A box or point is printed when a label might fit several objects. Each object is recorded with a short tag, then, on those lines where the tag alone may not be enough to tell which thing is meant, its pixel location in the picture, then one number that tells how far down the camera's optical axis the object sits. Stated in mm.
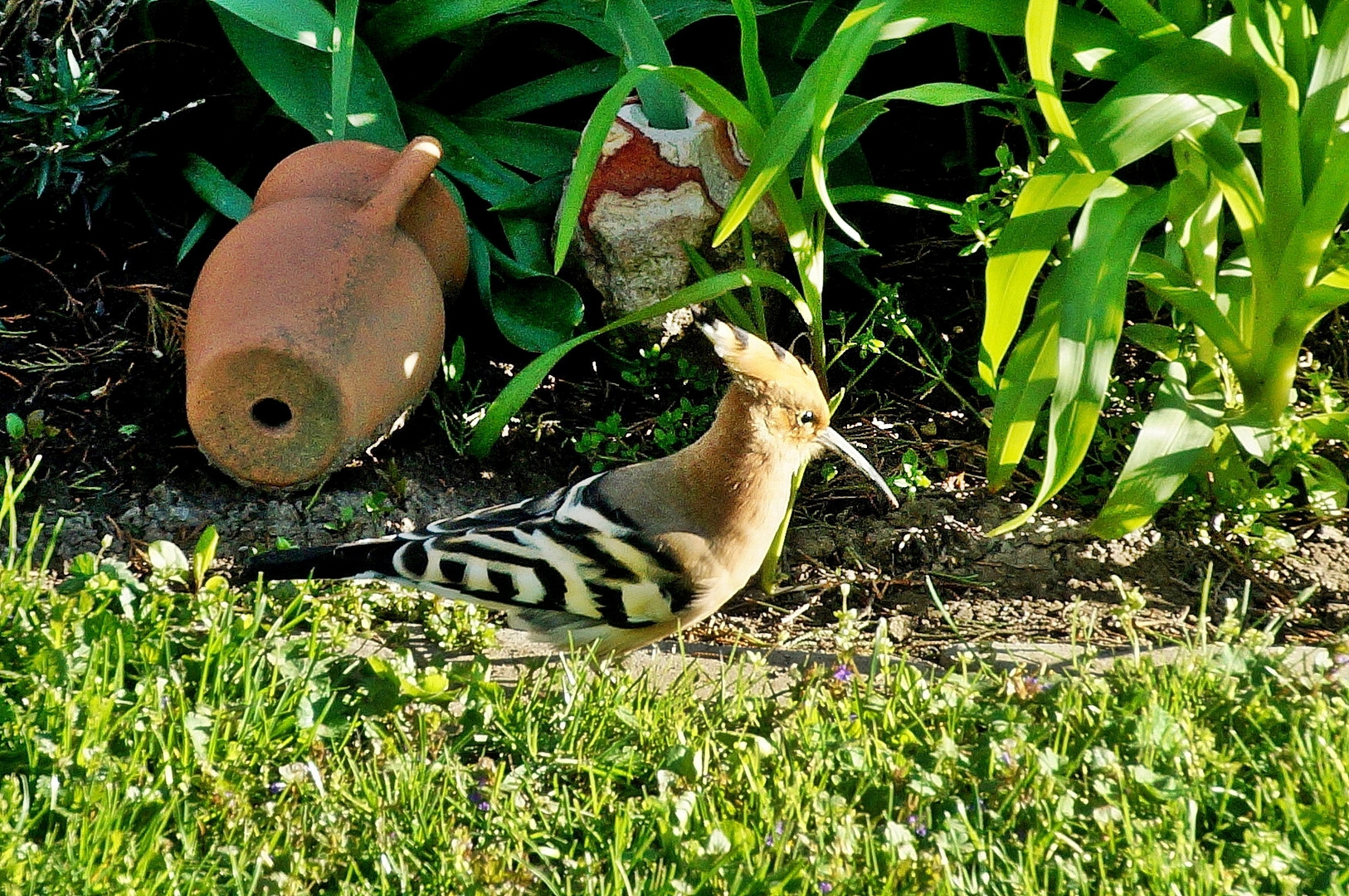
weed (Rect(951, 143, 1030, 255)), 6301
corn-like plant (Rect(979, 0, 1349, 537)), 5109
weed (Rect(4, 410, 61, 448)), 6758
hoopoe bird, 5582
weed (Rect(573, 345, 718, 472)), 7035
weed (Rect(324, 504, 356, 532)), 6586
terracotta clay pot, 6195
